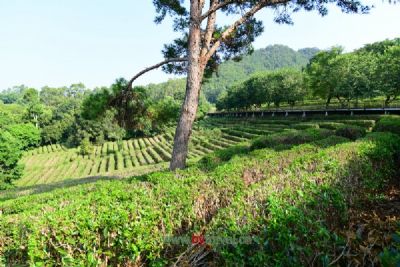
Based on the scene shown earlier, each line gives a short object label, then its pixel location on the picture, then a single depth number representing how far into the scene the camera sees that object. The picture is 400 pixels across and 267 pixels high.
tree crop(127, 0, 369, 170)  9.20
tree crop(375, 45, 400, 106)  36.62
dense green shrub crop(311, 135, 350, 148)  10.20
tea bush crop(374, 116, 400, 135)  12.85
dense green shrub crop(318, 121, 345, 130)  28.87
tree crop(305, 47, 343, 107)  46.53
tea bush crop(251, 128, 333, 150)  14.05
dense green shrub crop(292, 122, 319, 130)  29.27
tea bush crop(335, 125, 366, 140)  14.52
